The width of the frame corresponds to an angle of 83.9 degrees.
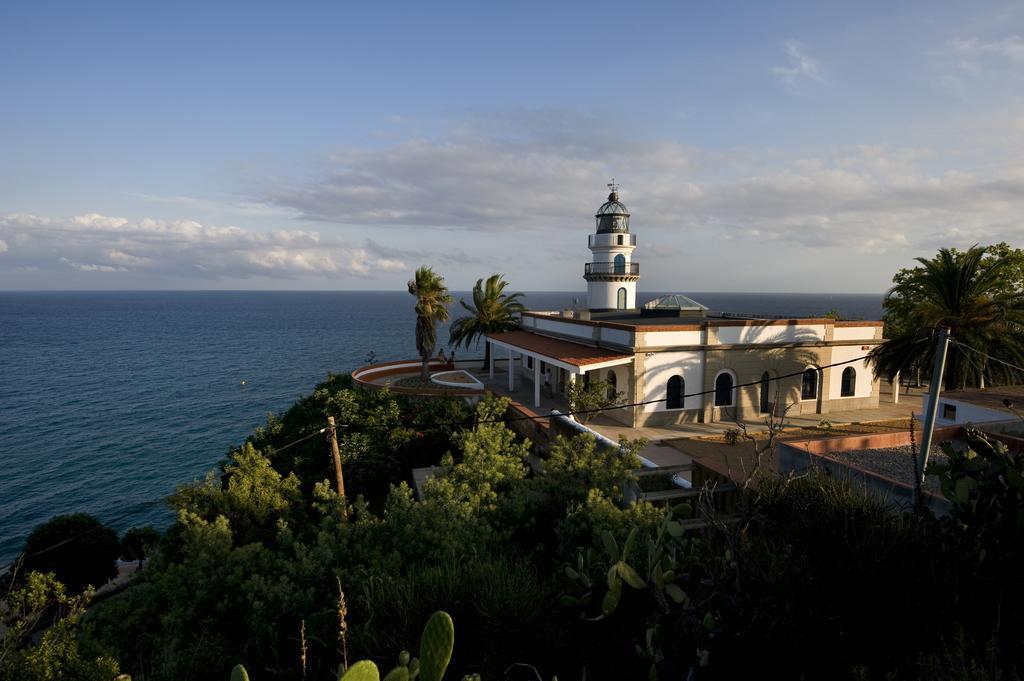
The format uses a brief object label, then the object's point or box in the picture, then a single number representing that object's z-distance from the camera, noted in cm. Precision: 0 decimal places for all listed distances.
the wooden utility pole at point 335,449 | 1567
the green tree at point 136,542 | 2227
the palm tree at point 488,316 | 3869
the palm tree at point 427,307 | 3269
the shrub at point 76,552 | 2008
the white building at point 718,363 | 2400
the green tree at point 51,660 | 710
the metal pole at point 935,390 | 932
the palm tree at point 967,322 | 2166
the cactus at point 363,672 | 346
